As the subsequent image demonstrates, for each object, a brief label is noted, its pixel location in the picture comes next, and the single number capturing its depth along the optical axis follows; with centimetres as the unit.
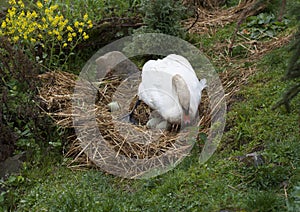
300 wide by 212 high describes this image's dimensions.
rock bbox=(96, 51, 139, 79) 1135
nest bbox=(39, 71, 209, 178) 904
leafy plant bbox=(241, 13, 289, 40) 1238
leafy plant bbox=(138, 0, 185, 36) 1186
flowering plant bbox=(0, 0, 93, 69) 1099
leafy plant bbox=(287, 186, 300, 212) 609
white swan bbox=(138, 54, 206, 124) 938
